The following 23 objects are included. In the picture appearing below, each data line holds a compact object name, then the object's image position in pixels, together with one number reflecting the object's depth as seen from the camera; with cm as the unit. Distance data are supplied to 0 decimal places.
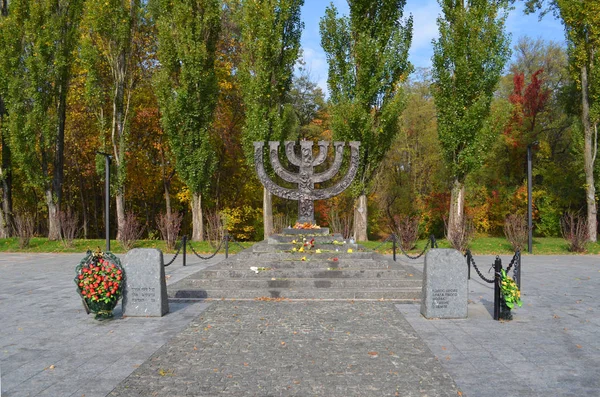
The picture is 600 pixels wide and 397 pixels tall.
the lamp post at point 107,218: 1590
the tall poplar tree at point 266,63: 1998
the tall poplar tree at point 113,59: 2022
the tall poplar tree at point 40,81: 2023
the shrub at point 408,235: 1745
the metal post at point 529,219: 1709
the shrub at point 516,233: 1767
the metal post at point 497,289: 722
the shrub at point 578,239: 1759
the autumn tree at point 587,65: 1914
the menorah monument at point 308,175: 1316
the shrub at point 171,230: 1789
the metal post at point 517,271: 874
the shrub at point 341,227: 1953
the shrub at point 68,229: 1859
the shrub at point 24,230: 1861
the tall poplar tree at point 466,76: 1866
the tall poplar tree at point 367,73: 1941
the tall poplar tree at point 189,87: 2005
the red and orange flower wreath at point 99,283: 719
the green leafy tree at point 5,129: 2019
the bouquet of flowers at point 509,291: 709
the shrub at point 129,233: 1812
